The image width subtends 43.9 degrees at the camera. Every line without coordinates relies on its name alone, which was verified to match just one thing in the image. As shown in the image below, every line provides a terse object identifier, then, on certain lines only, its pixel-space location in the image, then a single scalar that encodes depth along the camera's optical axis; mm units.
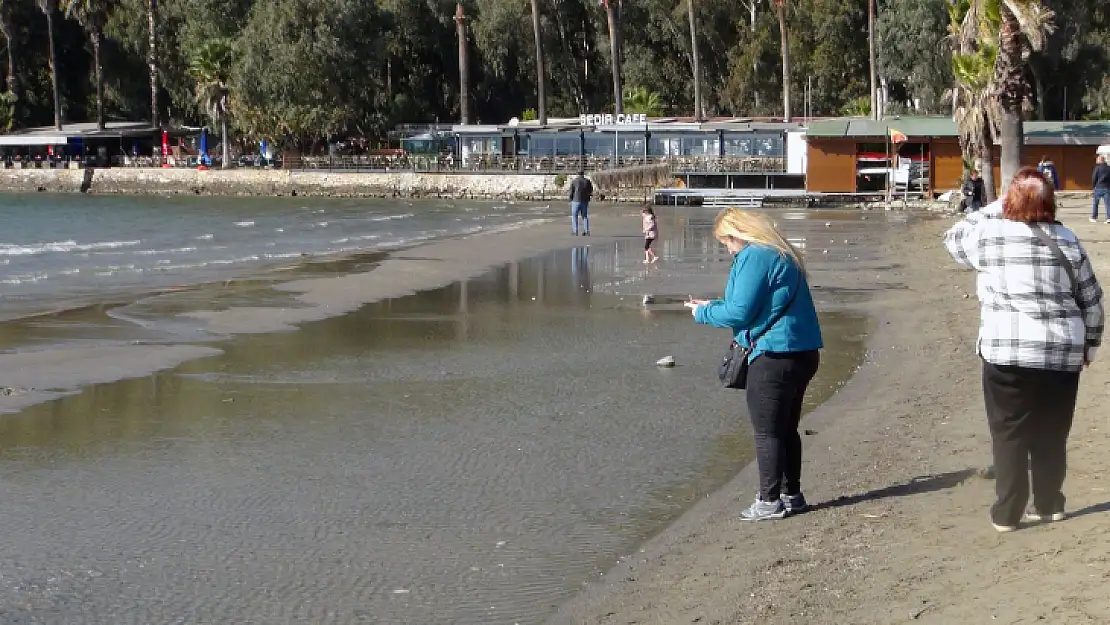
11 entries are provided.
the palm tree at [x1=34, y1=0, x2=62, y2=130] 87375
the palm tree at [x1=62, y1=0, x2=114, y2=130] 87875
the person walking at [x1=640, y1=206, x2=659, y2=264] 24766
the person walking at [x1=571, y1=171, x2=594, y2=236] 31578
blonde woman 6598
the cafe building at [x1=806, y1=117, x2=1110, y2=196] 45406
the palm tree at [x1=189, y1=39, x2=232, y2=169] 80938
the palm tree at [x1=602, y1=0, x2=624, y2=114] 72625
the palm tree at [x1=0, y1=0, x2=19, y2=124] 89562
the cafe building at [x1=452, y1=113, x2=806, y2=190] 56688
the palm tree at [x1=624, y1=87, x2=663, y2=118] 80062
